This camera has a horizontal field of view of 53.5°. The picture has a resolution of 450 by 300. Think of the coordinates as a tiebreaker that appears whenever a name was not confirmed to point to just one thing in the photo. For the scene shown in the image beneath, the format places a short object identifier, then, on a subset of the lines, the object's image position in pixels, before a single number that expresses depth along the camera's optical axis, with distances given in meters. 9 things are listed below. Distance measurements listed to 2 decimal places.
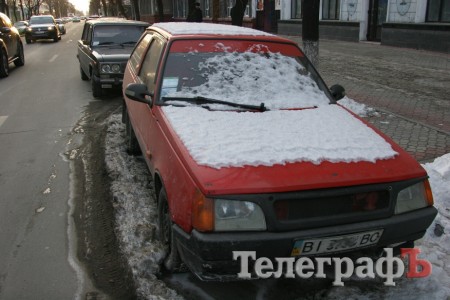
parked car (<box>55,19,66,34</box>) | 37.45
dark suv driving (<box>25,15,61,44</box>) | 27.39
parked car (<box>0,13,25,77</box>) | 12.64
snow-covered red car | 2.58
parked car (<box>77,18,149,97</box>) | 8.95
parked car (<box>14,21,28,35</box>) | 36.25
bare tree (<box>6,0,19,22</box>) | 55.28
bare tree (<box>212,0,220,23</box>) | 16.75
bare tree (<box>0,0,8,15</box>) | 45.75
